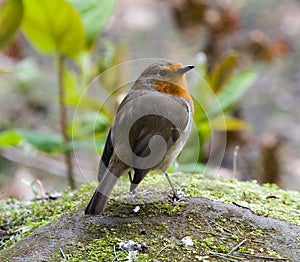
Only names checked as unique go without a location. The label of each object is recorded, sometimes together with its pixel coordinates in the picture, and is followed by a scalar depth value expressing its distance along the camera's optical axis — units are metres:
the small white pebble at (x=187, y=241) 4.80
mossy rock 4.68
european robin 5.23
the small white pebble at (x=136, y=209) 5.35
